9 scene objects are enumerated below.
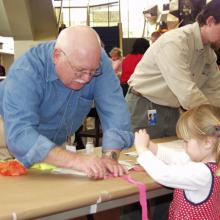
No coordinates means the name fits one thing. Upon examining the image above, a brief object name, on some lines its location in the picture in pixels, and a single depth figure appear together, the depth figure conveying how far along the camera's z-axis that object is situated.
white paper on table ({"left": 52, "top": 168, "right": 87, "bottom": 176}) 1.74
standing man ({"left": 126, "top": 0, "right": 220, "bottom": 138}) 2.51
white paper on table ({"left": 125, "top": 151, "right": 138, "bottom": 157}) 2.13
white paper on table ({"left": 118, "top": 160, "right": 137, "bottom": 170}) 1.89
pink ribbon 1.62
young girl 1.57
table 1.33
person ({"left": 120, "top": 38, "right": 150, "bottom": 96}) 5.04
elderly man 1.69
